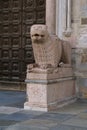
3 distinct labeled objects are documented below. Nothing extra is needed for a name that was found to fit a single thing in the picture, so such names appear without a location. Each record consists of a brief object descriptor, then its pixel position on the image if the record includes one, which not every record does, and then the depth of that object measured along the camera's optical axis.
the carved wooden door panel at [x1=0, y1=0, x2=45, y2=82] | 10.16
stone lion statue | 6.93
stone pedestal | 6.86
